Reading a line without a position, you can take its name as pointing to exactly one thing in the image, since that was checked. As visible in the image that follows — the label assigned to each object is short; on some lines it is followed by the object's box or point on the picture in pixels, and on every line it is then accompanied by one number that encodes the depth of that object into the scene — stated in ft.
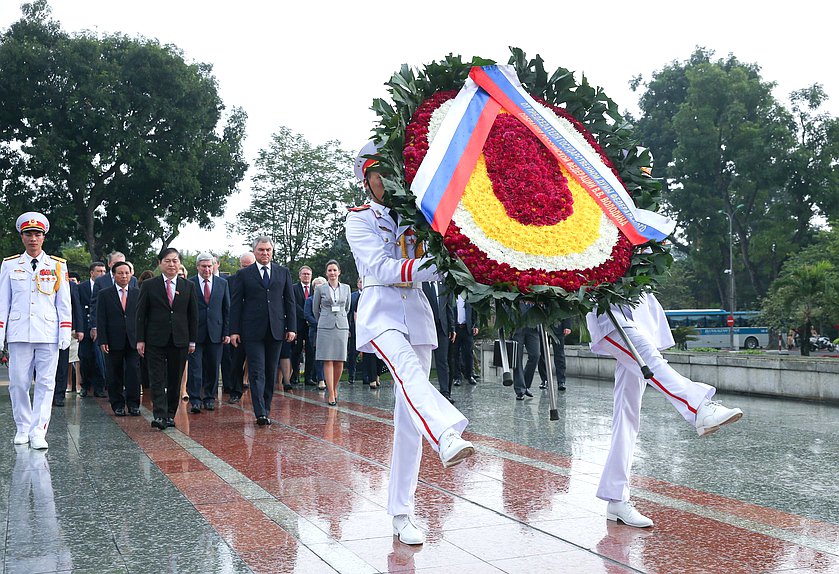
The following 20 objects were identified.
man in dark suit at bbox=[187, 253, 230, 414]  41.83
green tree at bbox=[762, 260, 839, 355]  82.43
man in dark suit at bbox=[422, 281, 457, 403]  41.60
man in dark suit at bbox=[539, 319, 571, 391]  48.98
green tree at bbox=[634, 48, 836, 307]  170.19
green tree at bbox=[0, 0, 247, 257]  122.21
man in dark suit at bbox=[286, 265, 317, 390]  55.47
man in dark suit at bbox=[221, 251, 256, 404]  43.83
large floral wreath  14.67
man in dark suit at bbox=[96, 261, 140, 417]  39.58
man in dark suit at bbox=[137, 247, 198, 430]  34.46
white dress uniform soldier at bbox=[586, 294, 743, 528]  15.70
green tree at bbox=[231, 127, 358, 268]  145.79
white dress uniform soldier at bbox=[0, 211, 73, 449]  29.01
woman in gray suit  42.98
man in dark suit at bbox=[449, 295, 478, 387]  51.78
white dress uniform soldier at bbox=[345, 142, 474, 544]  15.58
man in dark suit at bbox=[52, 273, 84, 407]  43.37
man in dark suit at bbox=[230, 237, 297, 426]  34.45
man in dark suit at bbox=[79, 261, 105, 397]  48.19
